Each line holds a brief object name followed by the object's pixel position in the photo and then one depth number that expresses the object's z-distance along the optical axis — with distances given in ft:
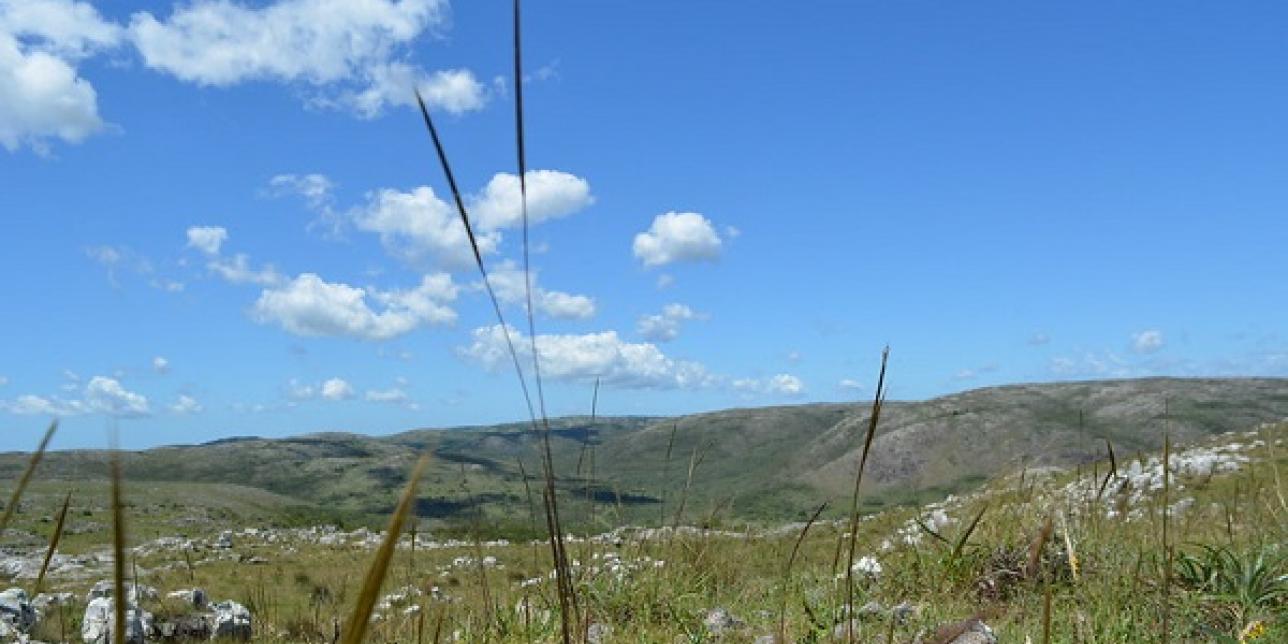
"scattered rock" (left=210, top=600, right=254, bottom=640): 32.45
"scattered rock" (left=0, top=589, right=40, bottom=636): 26.85
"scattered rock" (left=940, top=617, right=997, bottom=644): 12.22
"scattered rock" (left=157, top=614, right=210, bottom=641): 31.12
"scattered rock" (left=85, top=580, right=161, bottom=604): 33.75
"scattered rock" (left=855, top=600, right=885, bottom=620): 15.52
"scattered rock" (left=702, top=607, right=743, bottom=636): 15.25
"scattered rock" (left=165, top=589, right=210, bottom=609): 40.13
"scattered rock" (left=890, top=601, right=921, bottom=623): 14.96
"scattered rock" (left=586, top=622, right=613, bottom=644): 14.66
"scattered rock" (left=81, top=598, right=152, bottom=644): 26.43
